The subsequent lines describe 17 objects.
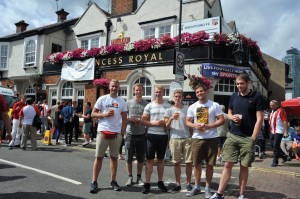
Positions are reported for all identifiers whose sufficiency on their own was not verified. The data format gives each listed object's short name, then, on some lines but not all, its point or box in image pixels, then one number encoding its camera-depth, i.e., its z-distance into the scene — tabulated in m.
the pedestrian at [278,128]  6.75
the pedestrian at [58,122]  9.58
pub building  10.68
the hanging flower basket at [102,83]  12.00
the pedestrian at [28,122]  8.04
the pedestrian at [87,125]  9.21
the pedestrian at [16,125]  8.39
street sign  7.91
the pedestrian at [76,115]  9.48
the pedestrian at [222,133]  6.94
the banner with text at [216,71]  10.42
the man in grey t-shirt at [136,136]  4.47
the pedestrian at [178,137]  4.18
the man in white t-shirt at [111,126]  4.14
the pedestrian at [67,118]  9.03
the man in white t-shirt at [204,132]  3.90
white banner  13.51
